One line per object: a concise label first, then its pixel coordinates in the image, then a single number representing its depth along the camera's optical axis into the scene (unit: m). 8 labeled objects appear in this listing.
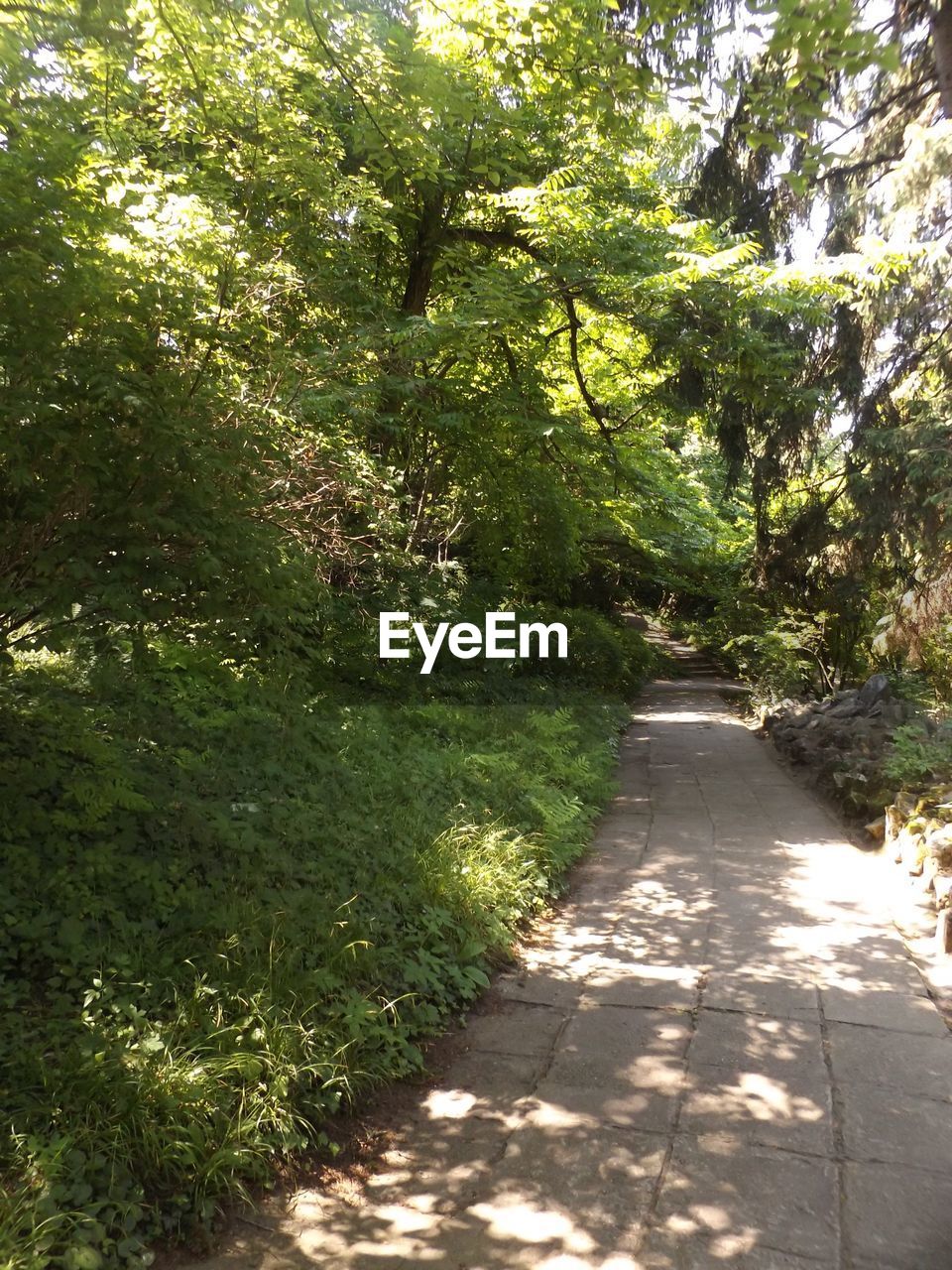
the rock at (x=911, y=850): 6.16
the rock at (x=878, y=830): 7.20
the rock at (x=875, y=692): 10.41
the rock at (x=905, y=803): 6.90
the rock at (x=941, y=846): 5.87
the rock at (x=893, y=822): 6.86
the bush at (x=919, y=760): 7.12
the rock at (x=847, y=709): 10.50
